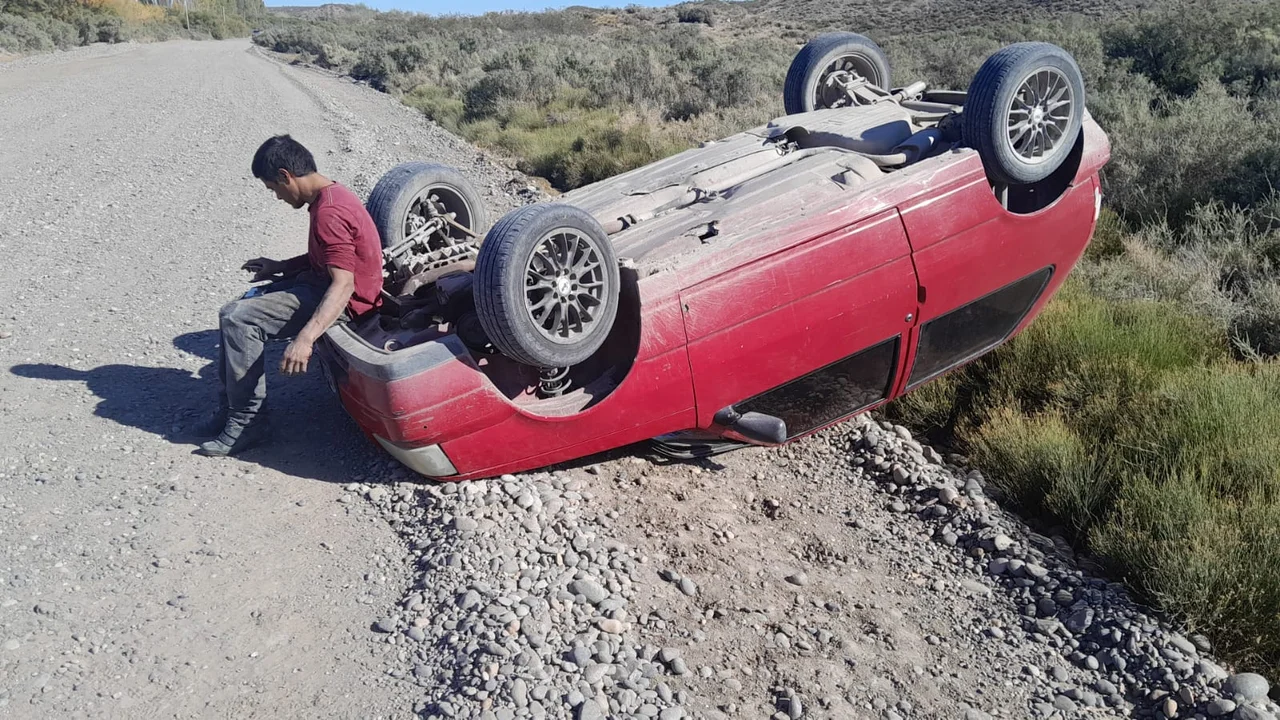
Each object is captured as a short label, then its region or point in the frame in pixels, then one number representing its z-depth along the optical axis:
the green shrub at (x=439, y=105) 17.77
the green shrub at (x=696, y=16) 53.15
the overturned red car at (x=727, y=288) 4.01
